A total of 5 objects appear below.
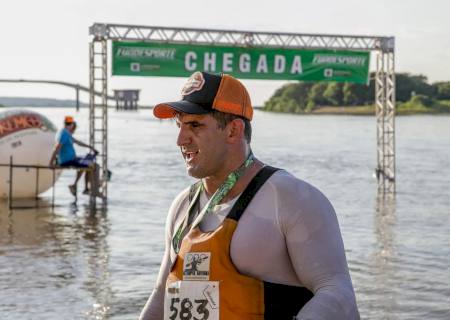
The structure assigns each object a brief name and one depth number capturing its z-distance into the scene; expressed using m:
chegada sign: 21.28
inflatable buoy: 20.12
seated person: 19.31
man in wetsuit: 2.88
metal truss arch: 20.62
